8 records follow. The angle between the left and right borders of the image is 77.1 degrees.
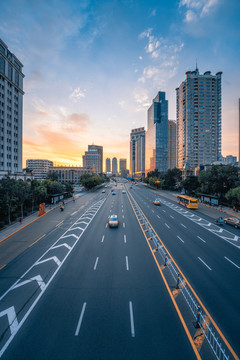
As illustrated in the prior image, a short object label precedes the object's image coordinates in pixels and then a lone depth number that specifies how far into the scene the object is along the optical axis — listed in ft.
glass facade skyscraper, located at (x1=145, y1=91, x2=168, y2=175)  515.09
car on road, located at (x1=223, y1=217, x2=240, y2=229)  75.17
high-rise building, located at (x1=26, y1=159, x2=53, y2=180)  640.99
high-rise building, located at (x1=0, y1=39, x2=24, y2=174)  161.27
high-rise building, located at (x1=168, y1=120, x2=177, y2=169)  628.28
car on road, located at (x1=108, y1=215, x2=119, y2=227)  73.29
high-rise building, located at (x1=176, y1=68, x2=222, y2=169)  349.00
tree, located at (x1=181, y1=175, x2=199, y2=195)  179.52
